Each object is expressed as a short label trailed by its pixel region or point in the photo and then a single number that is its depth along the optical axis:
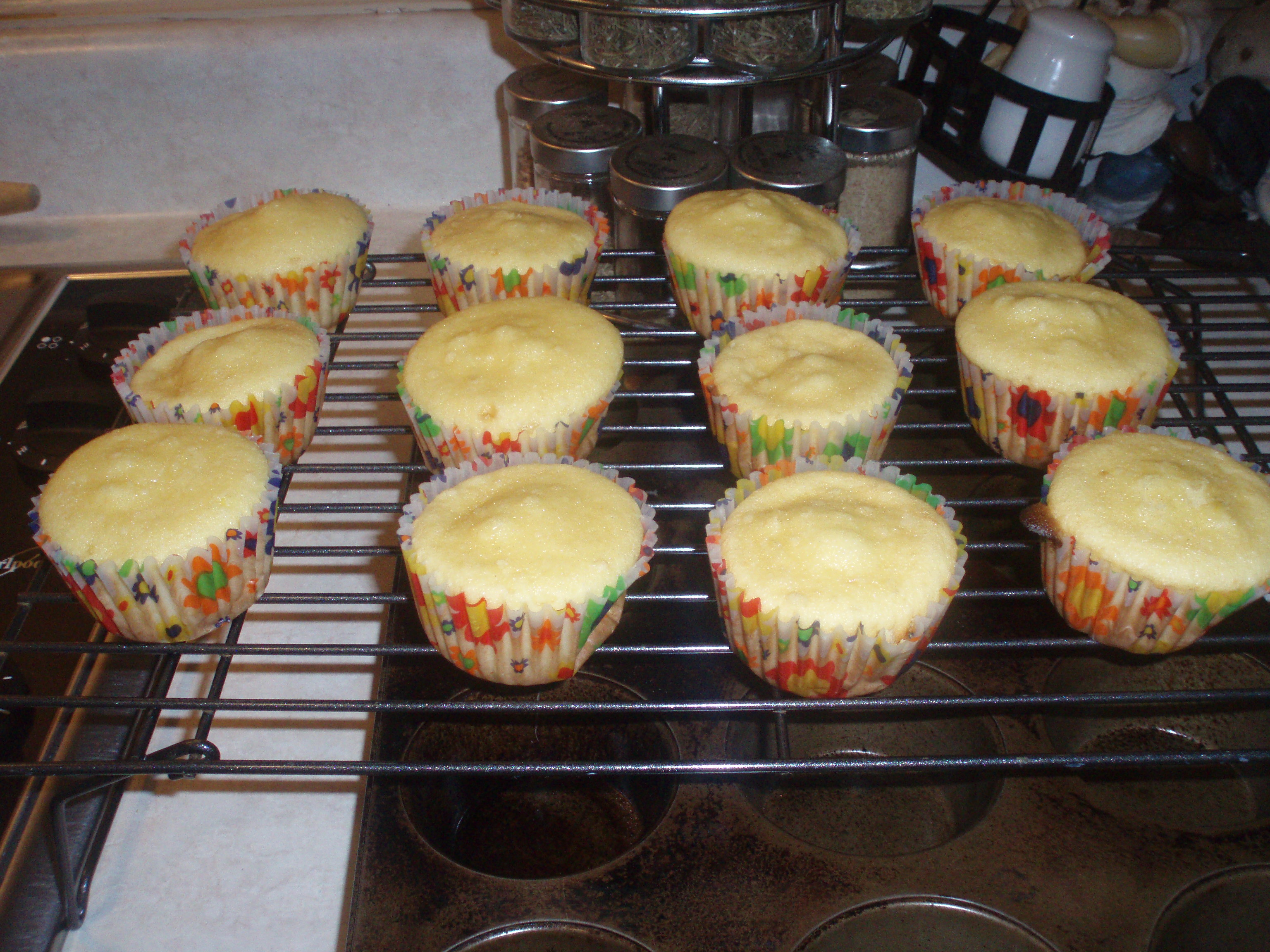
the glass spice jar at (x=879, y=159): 0.44
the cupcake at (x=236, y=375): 0.36
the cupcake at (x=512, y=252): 0.41
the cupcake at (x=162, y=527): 0.31
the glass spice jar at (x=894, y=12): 0.41
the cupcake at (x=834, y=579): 0.29
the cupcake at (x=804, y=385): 0.35
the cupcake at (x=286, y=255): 0.41
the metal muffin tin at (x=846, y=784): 0.29
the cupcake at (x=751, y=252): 0.40
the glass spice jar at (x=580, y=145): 0.43
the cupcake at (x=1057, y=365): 0.36
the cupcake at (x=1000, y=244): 0.41
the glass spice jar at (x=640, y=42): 0.38
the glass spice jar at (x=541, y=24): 0.42
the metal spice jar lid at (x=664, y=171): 0.41
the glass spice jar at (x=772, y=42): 0.38
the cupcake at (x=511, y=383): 0.35
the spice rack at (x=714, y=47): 0.38
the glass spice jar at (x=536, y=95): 0.46
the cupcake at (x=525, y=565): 0.30
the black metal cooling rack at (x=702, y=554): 0.26
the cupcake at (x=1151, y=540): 0.30
